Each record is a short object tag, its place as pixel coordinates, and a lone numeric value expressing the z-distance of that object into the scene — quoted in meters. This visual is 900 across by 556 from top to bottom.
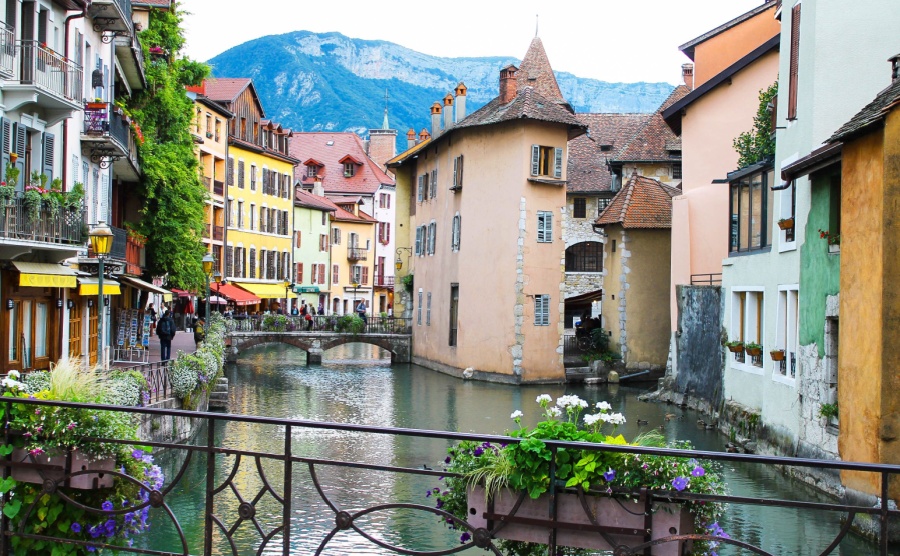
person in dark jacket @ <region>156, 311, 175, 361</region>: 29.16
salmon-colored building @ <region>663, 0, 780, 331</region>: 29.72
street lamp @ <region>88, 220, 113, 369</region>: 19.03
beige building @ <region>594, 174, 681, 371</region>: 38.88
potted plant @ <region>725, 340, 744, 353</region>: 22.30
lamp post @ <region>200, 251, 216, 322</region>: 33.53
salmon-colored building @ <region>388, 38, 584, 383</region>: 37.38
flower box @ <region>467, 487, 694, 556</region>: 4.77
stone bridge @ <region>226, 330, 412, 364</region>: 46.78
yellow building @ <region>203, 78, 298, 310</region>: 58.69
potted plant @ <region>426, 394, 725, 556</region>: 4.77
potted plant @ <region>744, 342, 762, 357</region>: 21.09
